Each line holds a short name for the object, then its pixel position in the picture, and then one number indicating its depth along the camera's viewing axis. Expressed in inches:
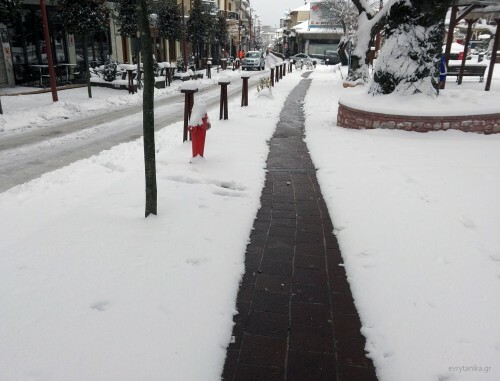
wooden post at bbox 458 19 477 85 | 574.6
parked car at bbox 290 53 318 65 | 1774.6
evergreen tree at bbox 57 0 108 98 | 515.5
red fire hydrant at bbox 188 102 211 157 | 211.5
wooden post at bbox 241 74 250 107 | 416.2
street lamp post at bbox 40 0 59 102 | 420.8
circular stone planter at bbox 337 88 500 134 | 273.6
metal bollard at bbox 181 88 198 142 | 258.3
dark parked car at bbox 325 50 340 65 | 1672.0
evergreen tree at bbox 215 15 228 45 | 1258.0
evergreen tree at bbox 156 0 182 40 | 806.5
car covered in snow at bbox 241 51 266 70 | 1321.4
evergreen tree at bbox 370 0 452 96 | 287.0
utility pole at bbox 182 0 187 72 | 873.8
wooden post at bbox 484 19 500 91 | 509.3
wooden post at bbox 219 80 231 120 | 347.5
